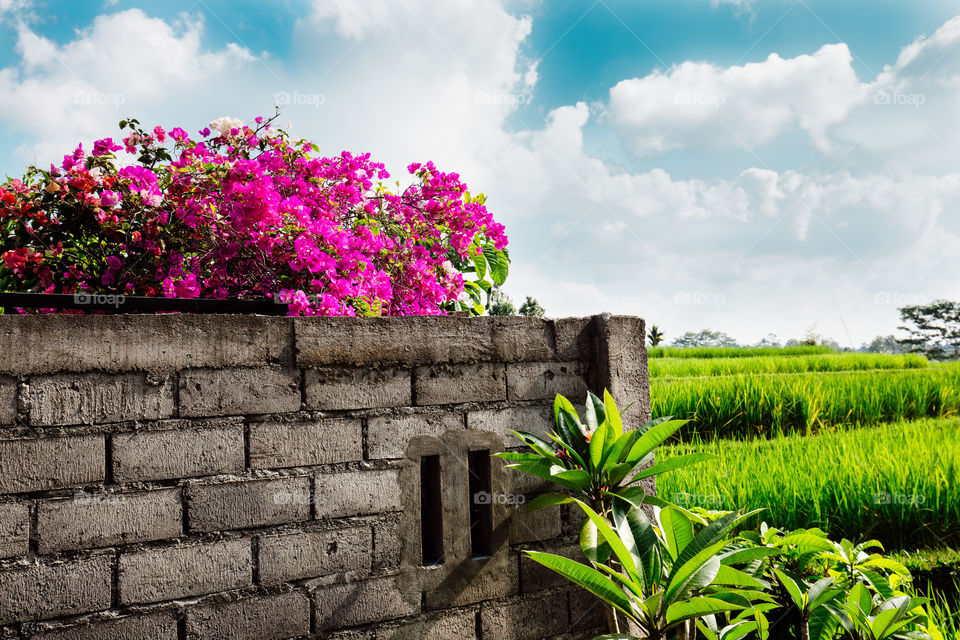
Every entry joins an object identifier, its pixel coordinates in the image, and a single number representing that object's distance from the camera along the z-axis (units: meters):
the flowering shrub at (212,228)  2.45
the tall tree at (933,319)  38.53
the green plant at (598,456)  1.96
